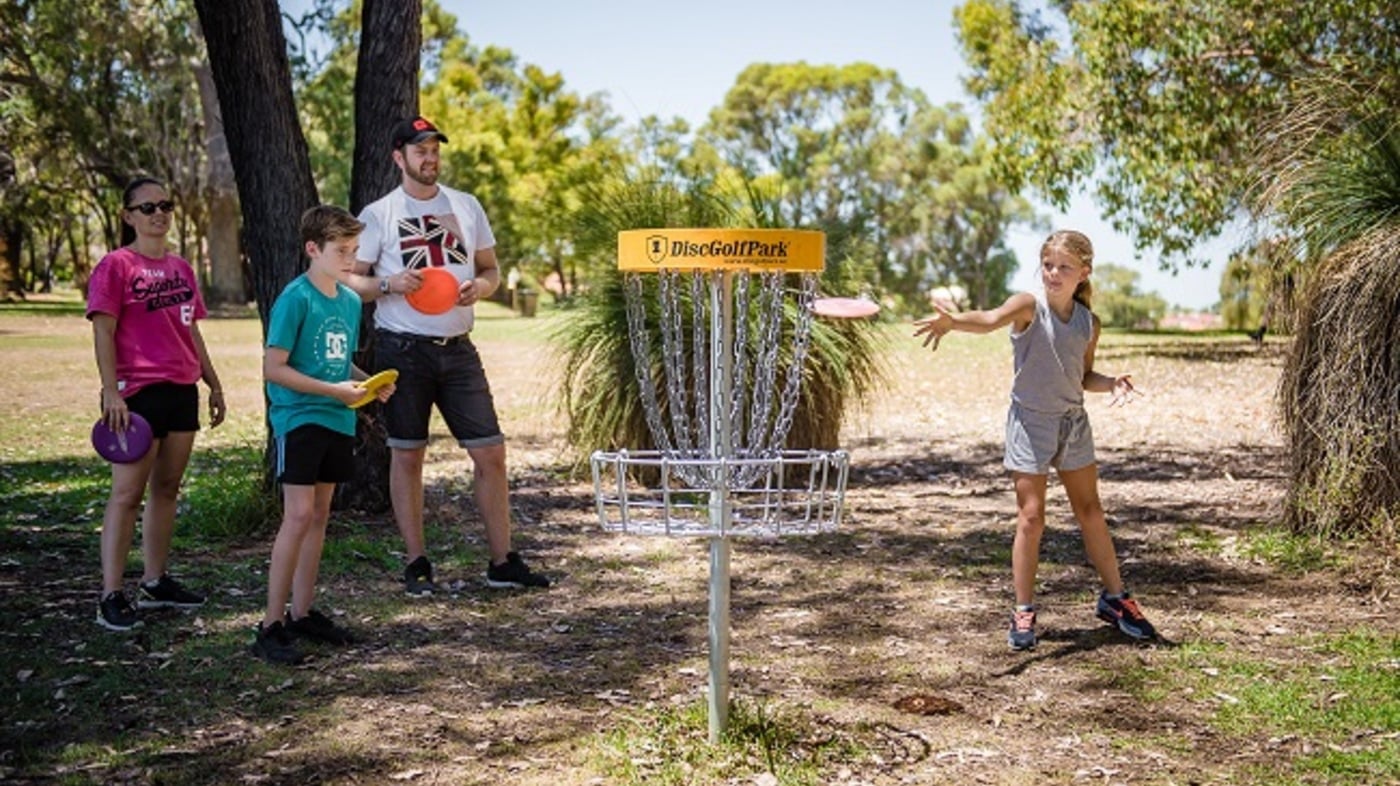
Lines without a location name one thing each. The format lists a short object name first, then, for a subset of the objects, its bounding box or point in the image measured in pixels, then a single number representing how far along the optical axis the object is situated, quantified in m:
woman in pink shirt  5.72
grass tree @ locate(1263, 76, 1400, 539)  6.96
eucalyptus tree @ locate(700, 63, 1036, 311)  65.62
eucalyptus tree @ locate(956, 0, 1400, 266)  17.92
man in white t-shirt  6.23
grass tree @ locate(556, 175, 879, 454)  9.45
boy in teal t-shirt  5.25
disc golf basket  3.80
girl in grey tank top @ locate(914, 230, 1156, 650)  5.48
